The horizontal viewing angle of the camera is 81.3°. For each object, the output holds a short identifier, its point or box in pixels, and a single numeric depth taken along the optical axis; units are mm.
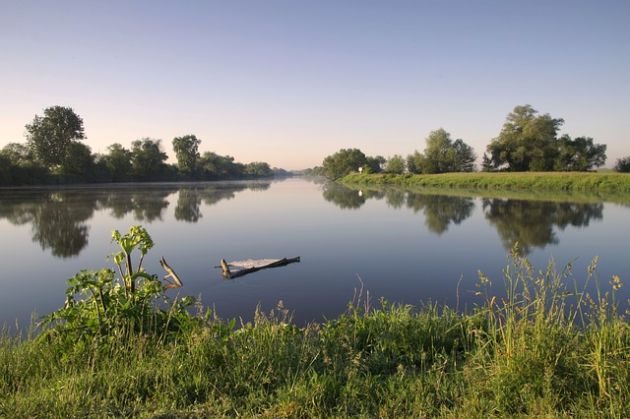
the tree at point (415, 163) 96750
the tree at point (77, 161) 82706
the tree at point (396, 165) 106650
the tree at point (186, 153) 138375
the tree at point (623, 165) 64312
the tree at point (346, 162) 144125
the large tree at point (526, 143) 71750
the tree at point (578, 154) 69812
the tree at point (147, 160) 109362
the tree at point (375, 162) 146875
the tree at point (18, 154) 72944
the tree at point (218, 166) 153000
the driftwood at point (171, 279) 11012
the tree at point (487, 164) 78938
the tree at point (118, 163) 97938
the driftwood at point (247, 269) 11885
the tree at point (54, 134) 80312
